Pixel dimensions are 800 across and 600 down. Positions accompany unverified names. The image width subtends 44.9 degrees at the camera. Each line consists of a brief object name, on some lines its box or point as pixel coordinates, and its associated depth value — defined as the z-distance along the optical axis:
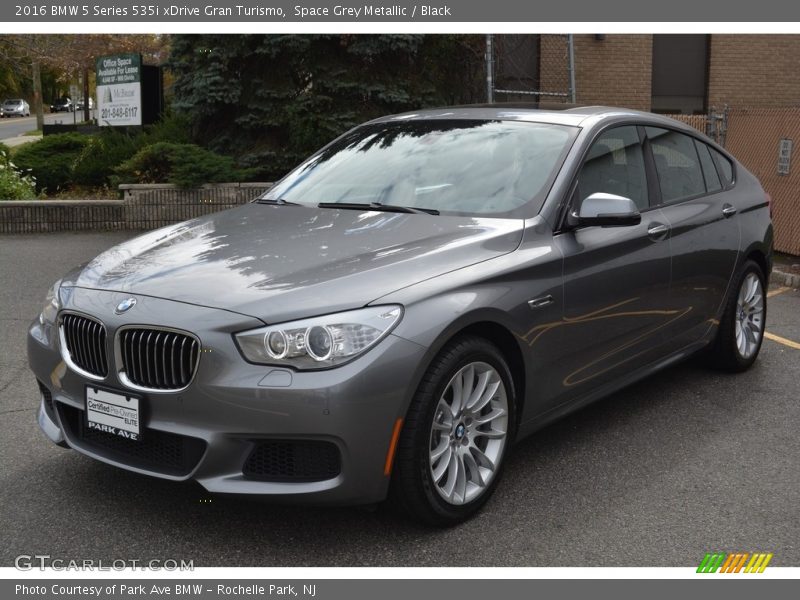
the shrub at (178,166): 12.67
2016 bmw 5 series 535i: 3.43
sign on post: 15.91
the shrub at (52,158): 14.36
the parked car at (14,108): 78.31
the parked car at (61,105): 88.60
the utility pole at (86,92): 37.27
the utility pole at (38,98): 58.50
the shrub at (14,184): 13.29
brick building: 16.12
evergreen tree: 13.65
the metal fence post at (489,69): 14.36
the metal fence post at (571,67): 15.21
